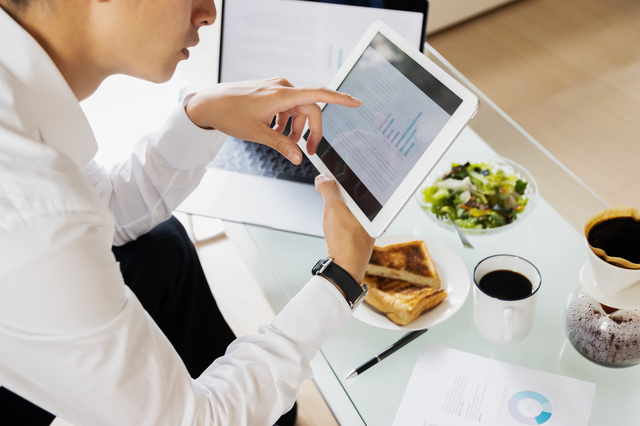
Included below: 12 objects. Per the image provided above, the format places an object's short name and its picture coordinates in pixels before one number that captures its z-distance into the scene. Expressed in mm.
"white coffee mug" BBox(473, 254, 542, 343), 812
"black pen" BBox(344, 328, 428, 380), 905
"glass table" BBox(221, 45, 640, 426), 857
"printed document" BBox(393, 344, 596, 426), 789
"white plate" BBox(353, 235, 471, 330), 913
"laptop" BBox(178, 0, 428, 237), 1252
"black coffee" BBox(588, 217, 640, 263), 760
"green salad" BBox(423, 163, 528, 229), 1104
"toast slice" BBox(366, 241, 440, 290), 968
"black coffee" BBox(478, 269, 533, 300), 844
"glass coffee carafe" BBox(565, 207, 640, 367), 724
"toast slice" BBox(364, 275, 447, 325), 902
